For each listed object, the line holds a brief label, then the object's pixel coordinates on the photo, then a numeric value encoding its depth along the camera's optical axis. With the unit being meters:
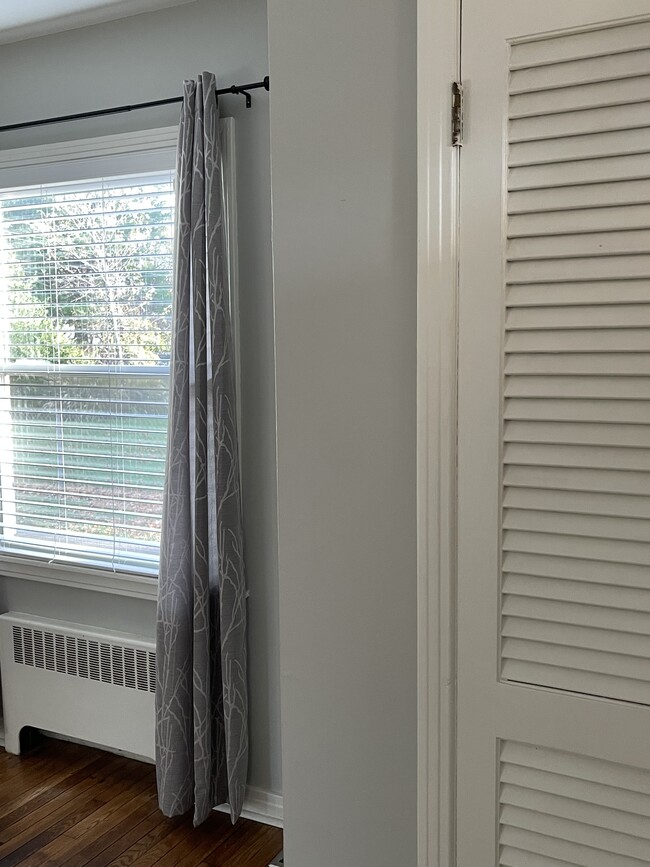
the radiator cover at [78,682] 2.79
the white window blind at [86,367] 2.73
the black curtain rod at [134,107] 2.40
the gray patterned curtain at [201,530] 2.43
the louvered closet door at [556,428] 1.02
